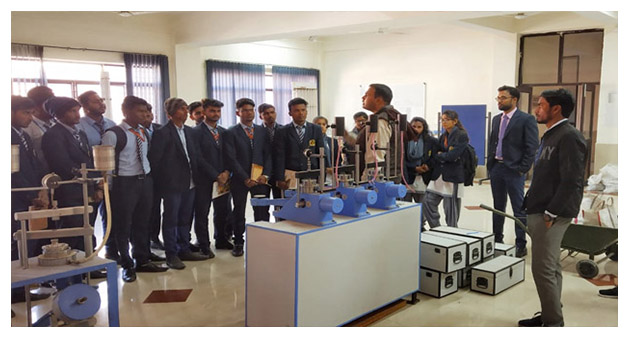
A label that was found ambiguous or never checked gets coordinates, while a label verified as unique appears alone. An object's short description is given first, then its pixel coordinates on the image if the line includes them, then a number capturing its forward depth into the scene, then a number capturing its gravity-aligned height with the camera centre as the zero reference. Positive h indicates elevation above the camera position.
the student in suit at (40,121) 3.77 -0.03
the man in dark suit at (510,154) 4.30 -0.33
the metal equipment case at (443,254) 3.45 -0.97
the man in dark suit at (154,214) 4.13 -0.88
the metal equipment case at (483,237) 3.82 -0.92
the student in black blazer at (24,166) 3.42 -0.35
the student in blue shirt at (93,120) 4.08 -0.02
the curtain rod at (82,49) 7.15 +1.02
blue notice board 9.38 -0.14
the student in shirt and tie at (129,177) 3.77 -0.46
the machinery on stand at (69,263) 2.23 -0.67
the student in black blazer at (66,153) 3.54 -0.25
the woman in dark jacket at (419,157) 4.68 -0.37
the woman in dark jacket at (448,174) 4.48 -0.52
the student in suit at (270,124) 4.58 -0.07
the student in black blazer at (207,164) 4.39 -0.42
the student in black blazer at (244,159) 4.42 -0.37
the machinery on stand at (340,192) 2.71 -0.44
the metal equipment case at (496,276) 3.55 -1.16
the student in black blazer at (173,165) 4.04 -0.40
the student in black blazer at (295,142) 4.30 -0.22
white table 2.58 -0.85
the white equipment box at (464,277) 3.69 -1.19
